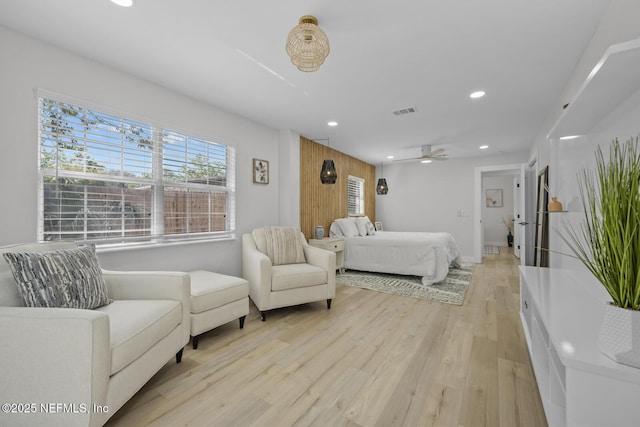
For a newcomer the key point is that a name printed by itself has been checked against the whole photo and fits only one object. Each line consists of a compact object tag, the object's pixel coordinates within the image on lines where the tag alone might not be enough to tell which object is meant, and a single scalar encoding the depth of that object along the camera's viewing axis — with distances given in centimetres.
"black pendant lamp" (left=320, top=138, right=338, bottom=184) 445
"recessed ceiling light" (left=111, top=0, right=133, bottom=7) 165
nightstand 440
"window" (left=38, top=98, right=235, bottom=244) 211
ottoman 214
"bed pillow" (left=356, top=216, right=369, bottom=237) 543
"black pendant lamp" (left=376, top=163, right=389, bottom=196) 599
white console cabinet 88
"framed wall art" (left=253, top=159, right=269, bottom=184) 379
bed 407
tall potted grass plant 88
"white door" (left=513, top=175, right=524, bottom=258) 596
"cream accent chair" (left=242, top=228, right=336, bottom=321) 269
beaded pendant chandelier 169
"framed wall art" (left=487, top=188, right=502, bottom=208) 835
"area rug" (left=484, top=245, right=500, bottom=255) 706
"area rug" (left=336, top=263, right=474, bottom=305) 350
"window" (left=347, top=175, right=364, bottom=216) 623
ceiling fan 510
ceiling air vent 338
